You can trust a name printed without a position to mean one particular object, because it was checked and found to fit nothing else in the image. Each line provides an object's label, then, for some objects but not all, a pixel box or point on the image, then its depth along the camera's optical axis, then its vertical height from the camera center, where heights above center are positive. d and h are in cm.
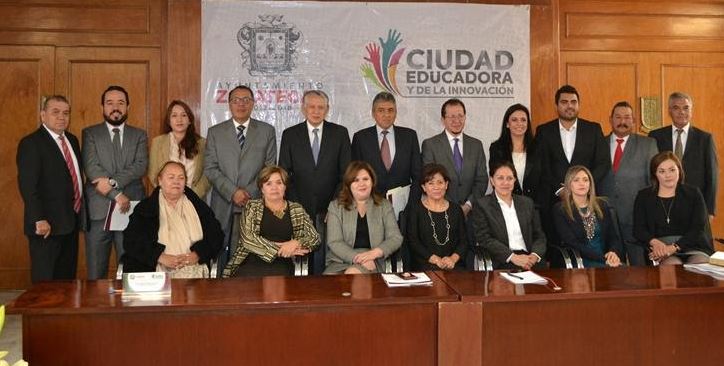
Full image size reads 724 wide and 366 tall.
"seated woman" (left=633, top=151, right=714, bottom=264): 397 -14
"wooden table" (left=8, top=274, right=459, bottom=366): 223 -49
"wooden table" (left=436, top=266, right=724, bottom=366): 237 -50
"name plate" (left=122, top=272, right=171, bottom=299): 245 -36
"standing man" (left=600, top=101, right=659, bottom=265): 466 +16
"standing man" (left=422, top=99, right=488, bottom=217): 450 +25
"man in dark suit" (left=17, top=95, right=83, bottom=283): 402 -1
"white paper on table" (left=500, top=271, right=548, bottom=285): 265 -36
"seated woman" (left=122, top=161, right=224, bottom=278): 359 -25
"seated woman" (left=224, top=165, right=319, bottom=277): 368 -25
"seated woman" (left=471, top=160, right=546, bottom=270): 394 -18
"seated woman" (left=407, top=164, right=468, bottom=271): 389 -21
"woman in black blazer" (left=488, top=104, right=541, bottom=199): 448 +29
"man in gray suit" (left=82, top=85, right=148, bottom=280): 432 +17
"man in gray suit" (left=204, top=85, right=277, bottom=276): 434 +25
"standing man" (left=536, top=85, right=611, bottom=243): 450 +31
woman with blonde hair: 395 -18
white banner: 552 +117
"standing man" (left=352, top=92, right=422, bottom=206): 451 +30
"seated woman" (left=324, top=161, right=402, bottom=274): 378 -19
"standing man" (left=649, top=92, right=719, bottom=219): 492 +31
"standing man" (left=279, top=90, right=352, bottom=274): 442 +24
